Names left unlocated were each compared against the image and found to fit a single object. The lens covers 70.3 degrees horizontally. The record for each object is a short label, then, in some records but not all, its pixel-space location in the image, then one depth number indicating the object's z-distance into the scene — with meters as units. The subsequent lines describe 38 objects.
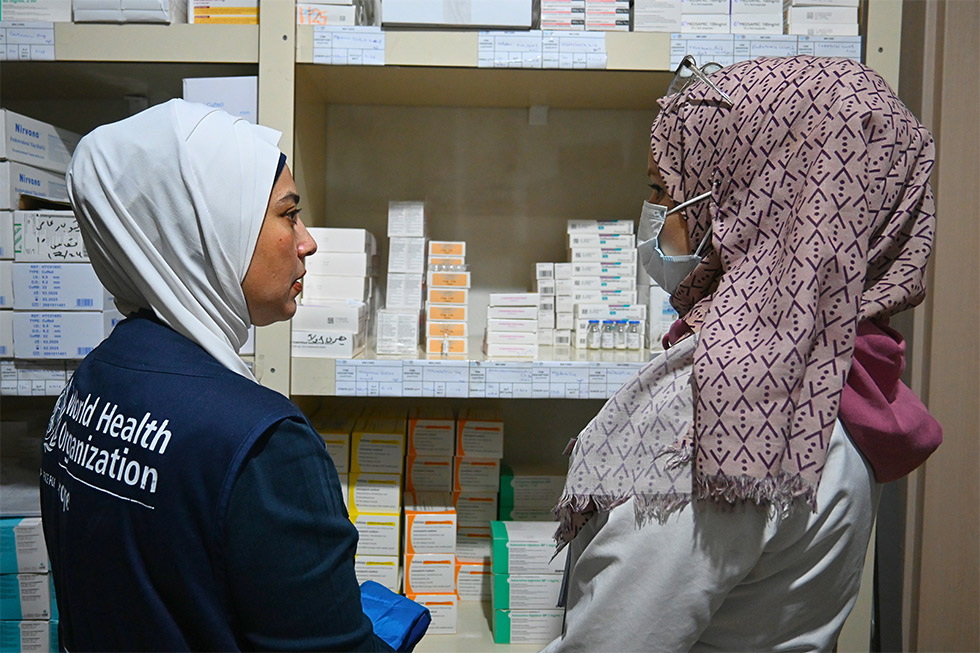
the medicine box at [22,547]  1.55
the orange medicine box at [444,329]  1.66
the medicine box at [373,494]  1.69
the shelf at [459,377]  1.52
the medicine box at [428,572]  1.67
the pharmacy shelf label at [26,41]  1.47
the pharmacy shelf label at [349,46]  1.48
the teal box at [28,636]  1.56
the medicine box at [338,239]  1.63
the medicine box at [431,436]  1.75
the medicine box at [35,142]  1.50
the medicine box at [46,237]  1.51
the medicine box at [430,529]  1.67
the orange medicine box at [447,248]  1.69
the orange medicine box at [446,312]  1.67
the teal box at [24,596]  1.56
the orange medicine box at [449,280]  1.68
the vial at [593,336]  1.69
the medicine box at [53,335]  1.52
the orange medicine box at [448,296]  1.68
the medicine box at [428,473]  1.77
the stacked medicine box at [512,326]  1.64
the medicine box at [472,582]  1.82
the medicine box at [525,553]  1.65
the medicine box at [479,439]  1.75
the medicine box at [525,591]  1.66
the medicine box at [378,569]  1.67
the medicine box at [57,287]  1.52
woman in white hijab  0.81
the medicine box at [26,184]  1.50
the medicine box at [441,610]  1.69
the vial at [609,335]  1.69
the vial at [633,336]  1.69
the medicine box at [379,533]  1.67
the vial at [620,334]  1.69
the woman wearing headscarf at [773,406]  0.84
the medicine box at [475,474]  1.77
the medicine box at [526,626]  1.67
